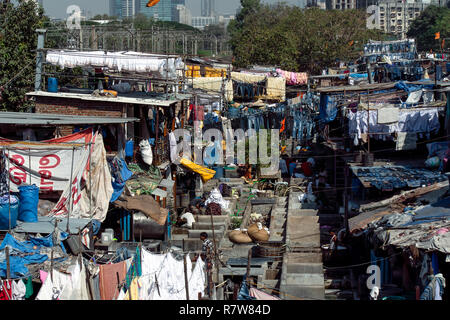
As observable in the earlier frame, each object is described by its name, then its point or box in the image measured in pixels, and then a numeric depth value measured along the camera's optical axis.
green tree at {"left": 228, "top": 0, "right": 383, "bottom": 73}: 50.19
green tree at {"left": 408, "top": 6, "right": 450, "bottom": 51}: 78.99
